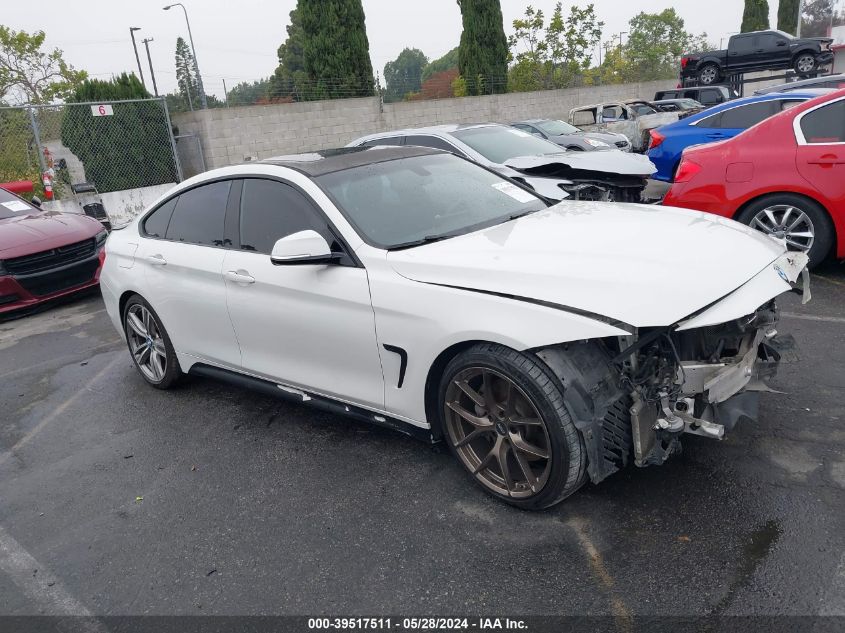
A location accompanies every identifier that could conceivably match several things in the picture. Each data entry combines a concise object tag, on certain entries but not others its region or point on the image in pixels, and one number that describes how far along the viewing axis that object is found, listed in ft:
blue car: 29.63
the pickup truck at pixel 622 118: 51.55
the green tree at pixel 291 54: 222.28
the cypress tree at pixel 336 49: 71.36
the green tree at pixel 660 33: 257.96
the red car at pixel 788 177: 18.17
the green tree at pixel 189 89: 61.44
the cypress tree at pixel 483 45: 89.30
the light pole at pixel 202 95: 58.18
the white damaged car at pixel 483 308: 9.00
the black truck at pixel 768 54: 78.02
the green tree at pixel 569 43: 104.58
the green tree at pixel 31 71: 88.79
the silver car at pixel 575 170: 21.21
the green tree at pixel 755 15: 142.00
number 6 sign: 45.43
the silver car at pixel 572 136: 41.63
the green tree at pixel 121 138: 46.09
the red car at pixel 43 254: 24.59
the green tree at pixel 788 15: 157.48
